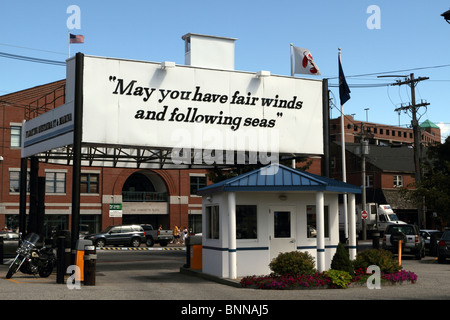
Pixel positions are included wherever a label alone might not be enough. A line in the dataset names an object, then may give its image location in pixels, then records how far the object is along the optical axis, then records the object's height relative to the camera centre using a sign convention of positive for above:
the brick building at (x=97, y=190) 52.28 +2.59
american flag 26.52 +7.82
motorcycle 19.80 -1.36
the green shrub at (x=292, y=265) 17.94 -1.42
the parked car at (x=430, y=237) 35.00 -1.22
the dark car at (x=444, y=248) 28.70 -1.52
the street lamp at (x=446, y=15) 23.17 +7.65
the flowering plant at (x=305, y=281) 17.45 -1.86
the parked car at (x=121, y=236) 46.00 -1.40
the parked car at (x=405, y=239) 32.62 -1.27
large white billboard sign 21.45 +4.09
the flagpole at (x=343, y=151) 37.80 +4.30
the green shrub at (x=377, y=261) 19.14 -1.42
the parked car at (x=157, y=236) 49.72 -1.54
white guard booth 19.50 -0.06
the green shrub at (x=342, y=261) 18.30 -1.35
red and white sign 52.53 +0.18
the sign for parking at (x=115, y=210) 53.22 +0.68
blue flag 29.17 +6.03
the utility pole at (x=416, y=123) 42.94 +6.79
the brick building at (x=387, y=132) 111.39 +17.44
